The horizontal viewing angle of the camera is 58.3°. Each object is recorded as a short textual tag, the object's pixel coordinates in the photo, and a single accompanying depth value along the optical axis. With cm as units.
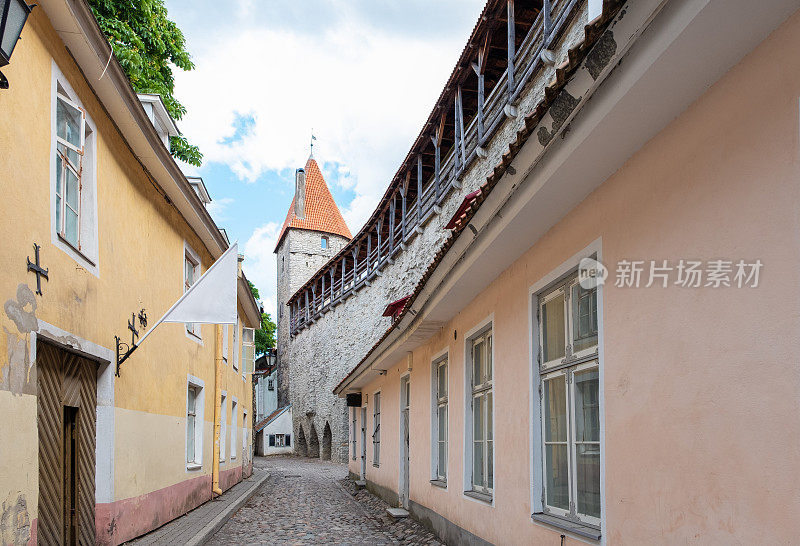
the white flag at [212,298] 694
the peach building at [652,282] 246
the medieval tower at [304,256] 4008
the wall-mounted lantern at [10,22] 339
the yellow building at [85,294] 467
